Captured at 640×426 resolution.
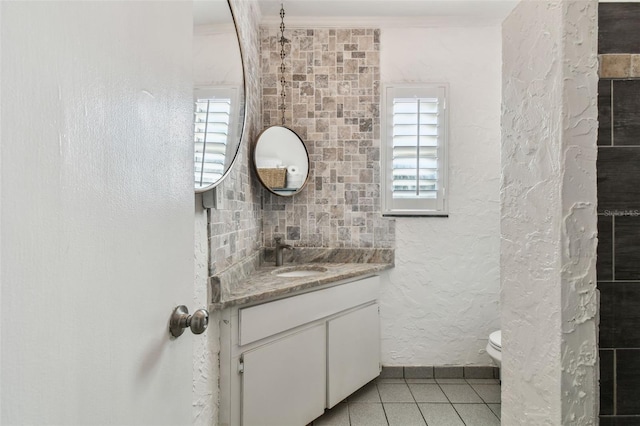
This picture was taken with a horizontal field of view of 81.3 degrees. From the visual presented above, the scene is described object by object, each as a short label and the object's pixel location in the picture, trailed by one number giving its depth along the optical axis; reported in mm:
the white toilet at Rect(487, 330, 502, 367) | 2101
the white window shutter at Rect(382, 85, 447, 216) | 2584
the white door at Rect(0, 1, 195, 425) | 345
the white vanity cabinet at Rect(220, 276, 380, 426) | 1523
